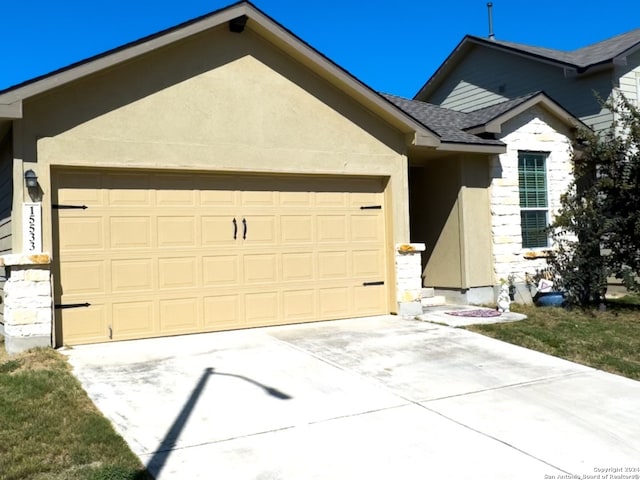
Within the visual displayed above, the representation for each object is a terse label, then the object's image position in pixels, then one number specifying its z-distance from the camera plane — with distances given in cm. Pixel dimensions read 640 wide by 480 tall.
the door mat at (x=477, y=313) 1013
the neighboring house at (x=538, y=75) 1389
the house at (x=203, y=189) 773
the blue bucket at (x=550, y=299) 1150
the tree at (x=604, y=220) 1105
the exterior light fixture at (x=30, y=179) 746
